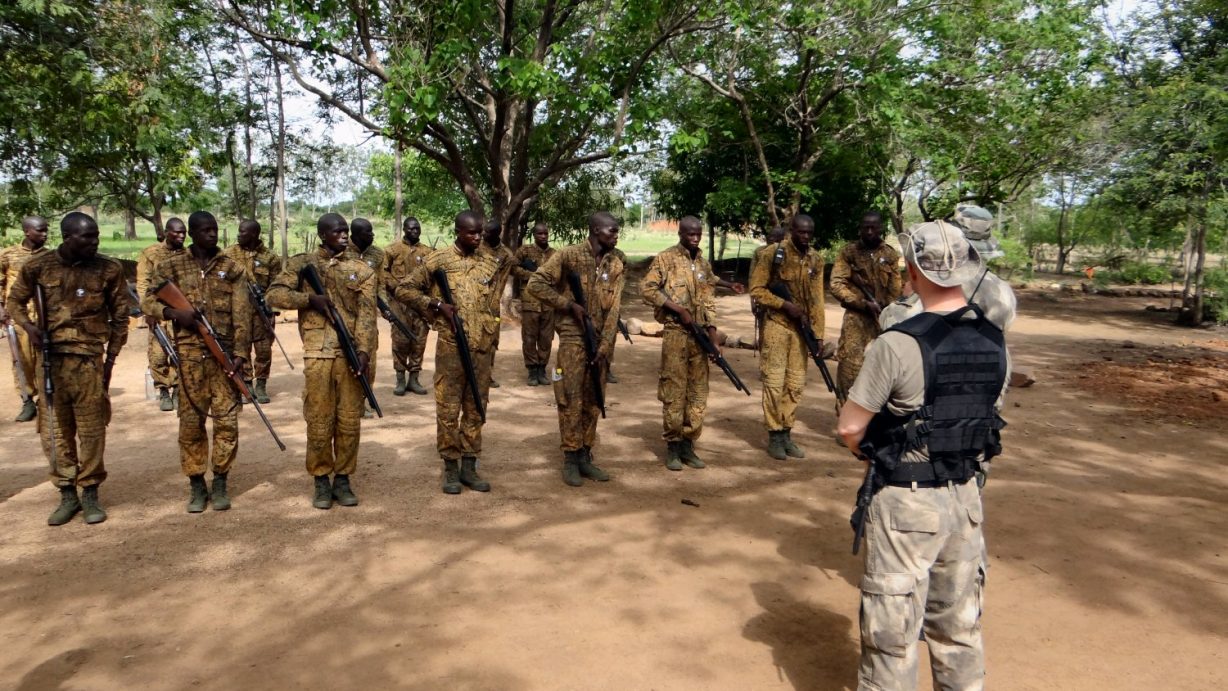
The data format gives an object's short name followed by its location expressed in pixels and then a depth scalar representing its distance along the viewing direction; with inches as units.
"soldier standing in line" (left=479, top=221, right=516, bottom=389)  226.7
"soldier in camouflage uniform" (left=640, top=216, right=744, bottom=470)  239.9
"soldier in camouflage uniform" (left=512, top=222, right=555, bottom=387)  377.1
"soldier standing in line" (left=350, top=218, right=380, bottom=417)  266.2
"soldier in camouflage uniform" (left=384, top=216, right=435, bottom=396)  346.6
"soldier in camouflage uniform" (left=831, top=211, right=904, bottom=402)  264.1
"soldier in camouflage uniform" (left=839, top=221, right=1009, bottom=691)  104.2
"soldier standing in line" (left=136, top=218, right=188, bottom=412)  301.1
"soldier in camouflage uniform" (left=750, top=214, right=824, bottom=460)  260.5
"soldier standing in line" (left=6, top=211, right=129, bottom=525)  191.2
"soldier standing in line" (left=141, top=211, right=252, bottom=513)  200.1
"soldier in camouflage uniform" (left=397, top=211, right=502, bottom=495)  215.2
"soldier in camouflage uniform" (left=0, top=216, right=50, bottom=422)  276.1
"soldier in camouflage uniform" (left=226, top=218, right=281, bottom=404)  301.4
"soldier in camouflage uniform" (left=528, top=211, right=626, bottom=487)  225.9
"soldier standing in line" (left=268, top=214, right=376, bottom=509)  198.7
